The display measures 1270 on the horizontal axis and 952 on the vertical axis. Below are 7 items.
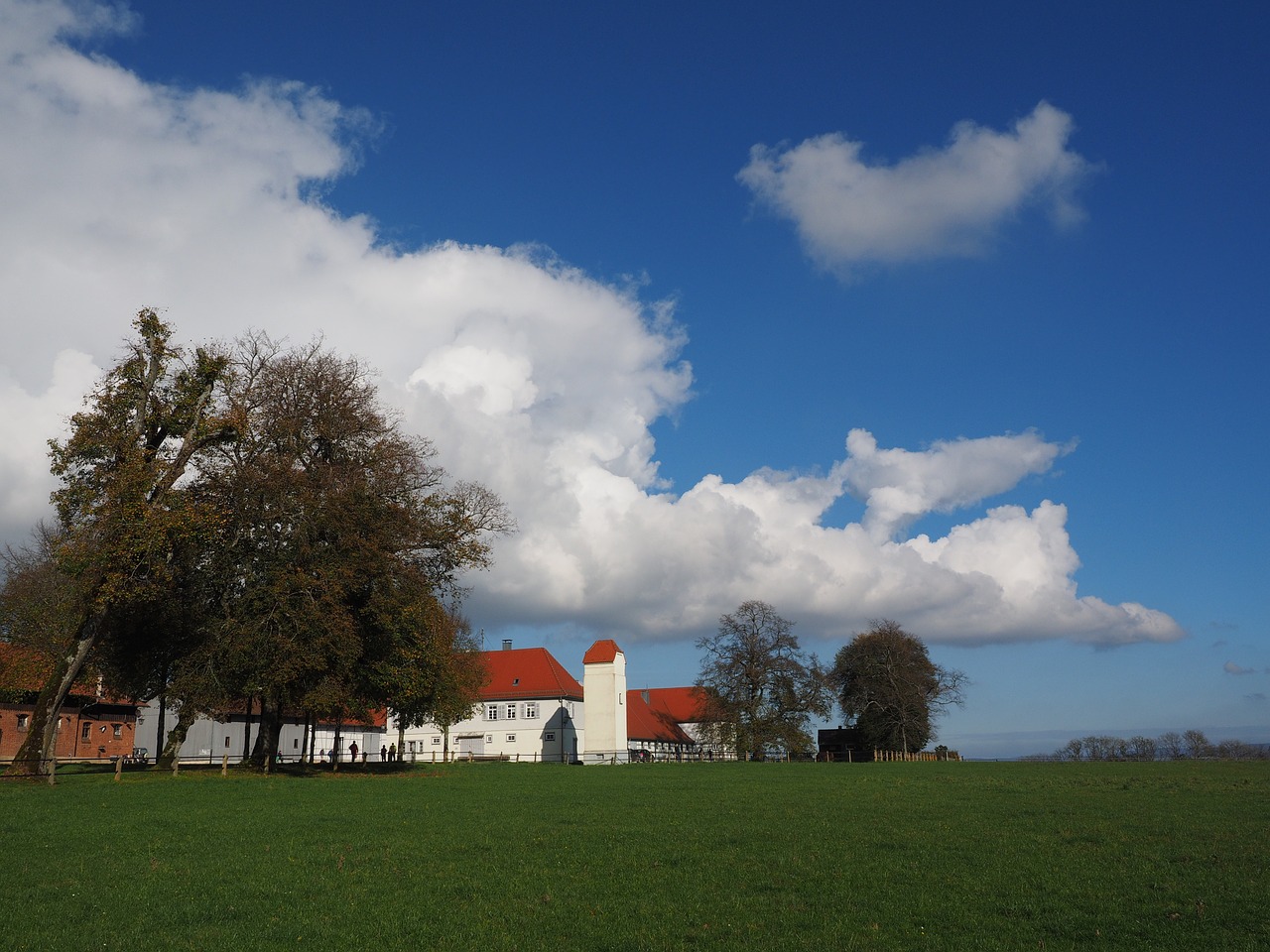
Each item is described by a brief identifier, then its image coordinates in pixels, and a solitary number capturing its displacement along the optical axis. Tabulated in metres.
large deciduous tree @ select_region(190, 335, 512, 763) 38.47
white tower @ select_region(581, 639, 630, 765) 94.06
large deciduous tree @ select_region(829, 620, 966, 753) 89.44
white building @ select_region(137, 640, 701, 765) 93.81
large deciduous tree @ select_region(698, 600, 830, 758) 83.00
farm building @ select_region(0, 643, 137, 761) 55.47
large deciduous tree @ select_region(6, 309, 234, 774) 33.75
